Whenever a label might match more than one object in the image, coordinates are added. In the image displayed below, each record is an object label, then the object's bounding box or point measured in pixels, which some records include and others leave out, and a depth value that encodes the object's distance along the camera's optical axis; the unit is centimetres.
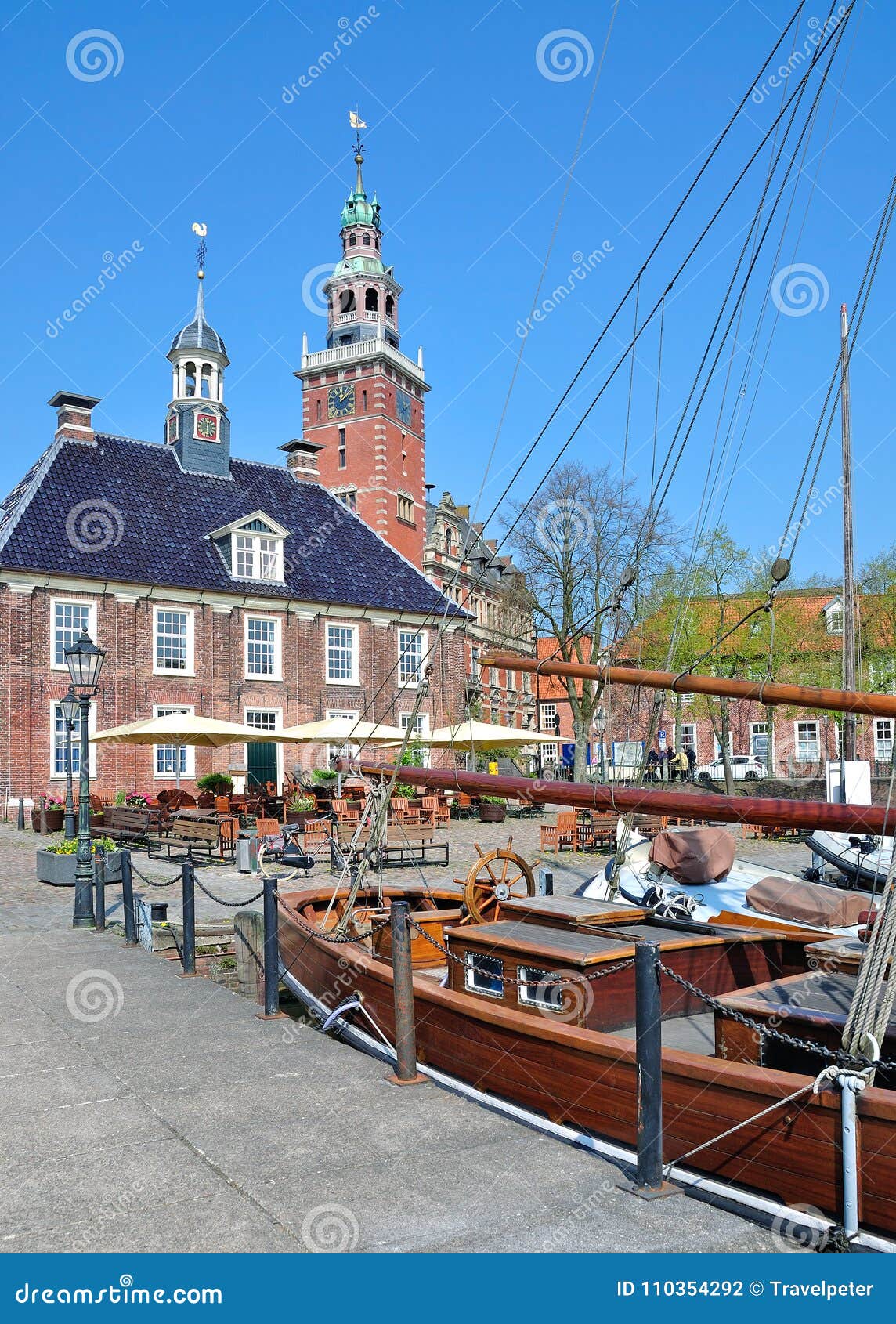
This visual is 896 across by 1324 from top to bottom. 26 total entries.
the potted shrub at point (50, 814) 2562
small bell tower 3738
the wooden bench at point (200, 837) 2027
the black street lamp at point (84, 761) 1357
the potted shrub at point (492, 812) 3055
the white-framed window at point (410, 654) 3781
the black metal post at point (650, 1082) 515
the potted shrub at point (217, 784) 3105
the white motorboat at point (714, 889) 981
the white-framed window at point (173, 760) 3155
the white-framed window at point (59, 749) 2925
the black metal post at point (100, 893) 1323
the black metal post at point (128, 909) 1240
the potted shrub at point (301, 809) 2456
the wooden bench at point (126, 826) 2188
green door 3394
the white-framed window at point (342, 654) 3697
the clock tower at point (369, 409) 5516
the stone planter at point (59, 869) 1717
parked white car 4551
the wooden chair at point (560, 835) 2316
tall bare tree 3781
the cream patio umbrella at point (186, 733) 2262
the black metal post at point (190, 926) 1060
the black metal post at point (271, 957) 895
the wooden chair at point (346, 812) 2271
